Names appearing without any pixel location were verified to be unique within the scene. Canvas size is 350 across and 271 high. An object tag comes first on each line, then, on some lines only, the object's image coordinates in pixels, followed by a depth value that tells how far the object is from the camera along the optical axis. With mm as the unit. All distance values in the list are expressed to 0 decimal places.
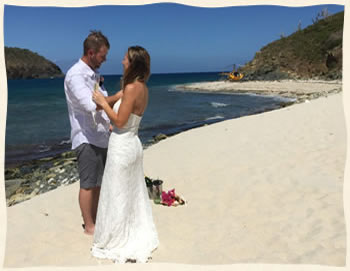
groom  3523
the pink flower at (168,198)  5288
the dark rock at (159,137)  13109
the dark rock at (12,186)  7901
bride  3285
